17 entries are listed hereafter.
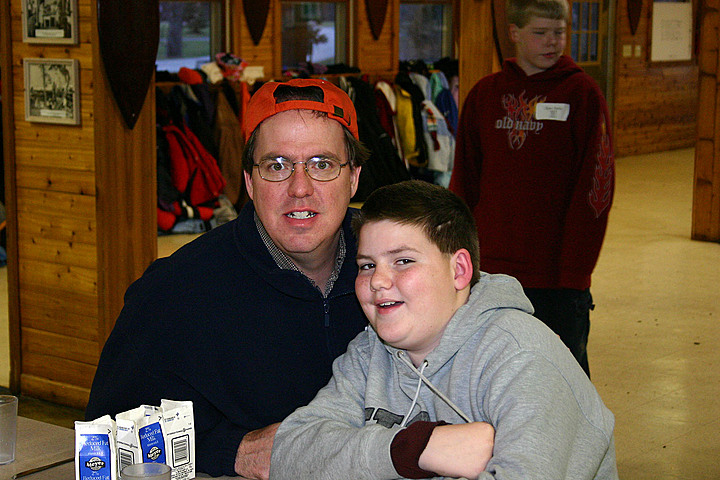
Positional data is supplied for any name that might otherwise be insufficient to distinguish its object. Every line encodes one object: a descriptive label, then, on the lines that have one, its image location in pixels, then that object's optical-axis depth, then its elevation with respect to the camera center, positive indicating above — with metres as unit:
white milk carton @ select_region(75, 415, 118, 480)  1.55 -0.56
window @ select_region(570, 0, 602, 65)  13.02 +0.95
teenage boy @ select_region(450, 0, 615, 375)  3.26 -0.25
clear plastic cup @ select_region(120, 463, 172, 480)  1.47 -0.57
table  1.72 -0.66
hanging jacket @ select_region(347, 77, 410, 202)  8.90 -0.36
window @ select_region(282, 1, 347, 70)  9.80 +0.69
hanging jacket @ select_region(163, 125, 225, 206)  7.55 -0.54
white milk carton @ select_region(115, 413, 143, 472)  1.55 -0.55
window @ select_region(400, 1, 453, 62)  11.05 +0.81
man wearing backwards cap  1.92 -0.41
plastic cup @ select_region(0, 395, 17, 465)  1.76 -0.61
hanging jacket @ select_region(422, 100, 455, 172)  9.38 -0.36
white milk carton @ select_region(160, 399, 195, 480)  1.59 -0.55
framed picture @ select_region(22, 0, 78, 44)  3.99 +0.32
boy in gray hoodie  1.52 -0.48
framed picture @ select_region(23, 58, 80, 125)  4.03 +0.03
